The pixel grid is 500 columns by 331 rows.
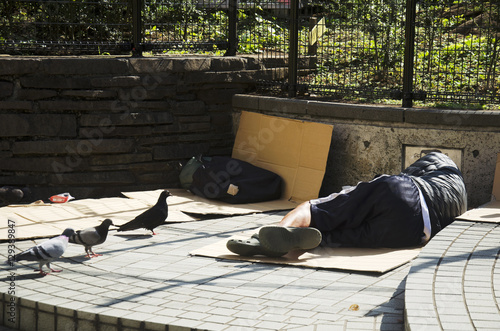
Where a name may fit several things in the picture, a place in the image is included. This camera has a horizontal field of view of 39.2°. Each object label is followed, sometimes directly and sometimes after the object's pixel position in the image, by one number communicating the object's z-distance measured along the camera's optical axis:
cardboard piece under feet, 5.12
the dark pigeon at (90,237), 5.45
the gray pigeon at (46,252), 4.96
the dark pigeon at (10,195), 7.53
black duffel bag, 7.59
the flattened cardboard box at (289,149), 7.64
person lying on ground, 5.55
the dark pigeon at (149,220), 6.24
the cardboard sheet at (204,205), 7.13
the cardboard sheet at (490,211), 5.62
